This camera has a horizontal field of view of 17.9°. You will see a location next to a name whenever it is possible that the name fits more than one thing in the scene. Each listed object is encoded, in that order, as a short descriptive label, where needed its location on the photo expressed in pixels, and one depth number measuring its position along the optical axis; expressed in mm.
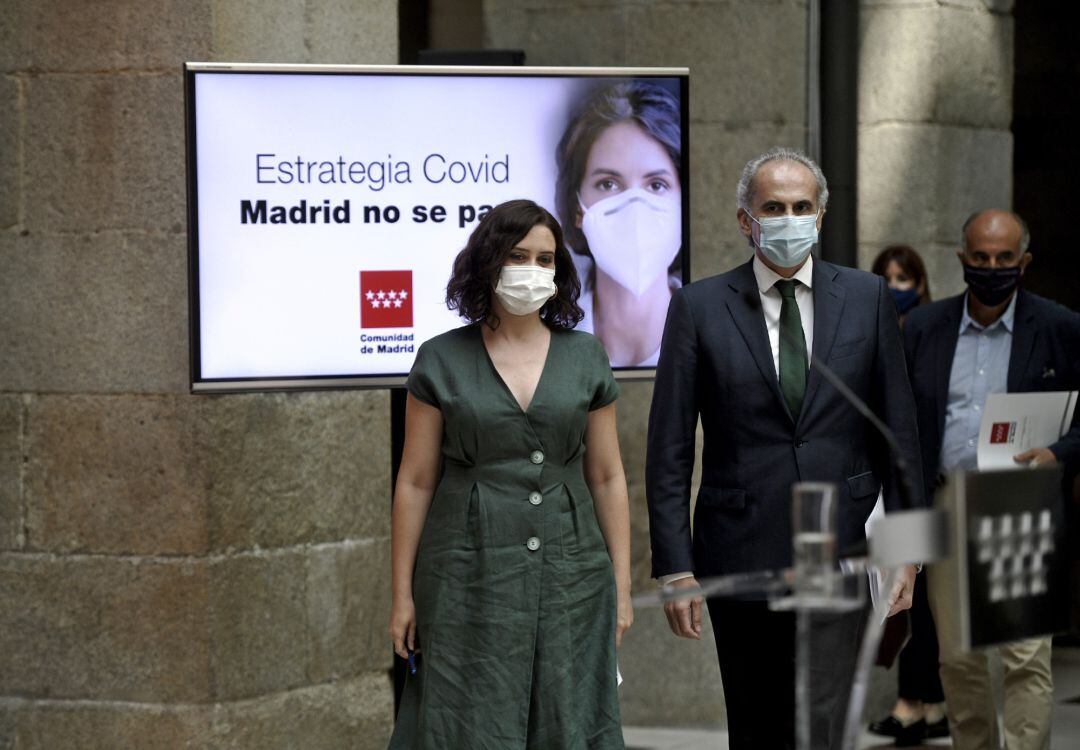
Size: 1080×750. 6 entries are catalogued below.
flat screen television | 9815
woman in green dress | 8703
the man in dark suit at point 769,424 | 8542
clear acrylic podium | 4247
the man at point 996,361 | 11800
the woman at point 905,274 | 14666
